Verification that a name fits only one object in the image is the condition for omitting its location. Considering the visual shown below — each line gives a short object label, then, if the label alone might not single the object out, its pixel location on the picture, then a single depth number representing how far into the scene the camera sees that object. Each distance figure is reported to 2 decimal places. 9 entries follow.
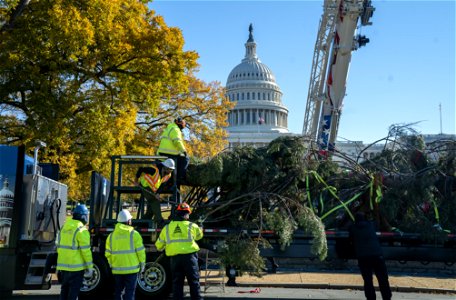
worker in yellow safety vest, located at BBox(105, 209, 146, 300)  7.10
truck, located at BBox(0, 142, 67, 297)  8.24
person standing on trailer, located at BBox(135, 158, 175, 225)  9.11
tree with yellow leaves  14.11
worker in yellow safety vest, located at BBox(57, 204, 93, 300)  7.01
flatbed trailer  8.97
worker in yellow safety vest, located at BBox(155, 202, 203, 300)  7.29
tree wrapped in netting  9.35
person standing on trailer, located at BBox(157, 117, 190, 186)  9.41
